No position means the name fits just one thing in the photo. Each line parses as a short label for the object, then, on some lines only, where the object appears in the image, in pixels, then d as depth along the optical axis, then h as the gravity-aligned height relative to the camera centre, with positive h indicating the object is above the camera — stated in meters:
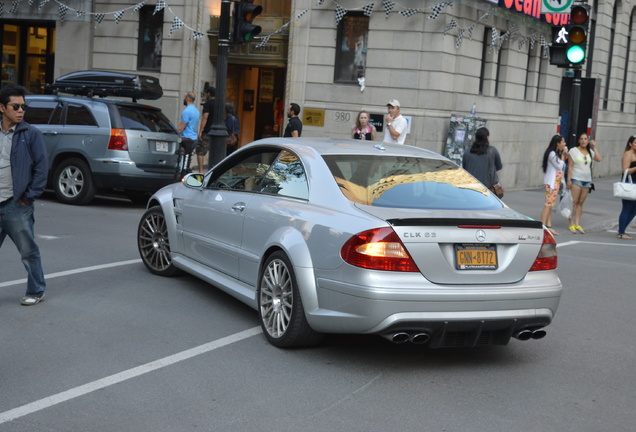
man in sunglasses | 7.35 -0.66
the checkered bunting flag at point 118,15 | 23.75 +2.25
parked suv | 14.41 -0.75
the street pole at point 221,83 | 13.90 +0.39
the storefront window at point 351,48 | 21.39 +1.65
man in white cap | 14.52 -0.05
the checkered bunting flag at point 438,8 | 20.42 +2.61
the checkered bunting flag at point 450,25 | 20.56 +2.26
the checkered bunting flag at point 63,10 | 24.48 +2.35
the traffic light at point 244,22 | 14.03 +1.37
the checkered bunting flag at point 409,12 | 20.55 +2.49
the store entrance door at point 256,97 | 23.81 +0.35
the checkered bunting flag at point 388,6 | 20.73 +2.63
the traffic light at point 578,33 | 13.98 +1.56
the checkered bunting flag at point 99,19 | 24.11 +2.14
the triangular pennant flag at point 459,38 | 21.06 +2.03
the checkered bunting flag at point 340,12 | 21.14 +2.45
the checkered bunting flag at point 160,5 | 22.89 +2.50
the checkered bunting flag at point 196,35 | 22.81 +1.79
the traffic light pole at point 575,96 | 14.70 +0.61
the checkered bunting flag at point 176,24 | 22.81 +2.04
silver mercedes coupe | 5.81 -0.90
